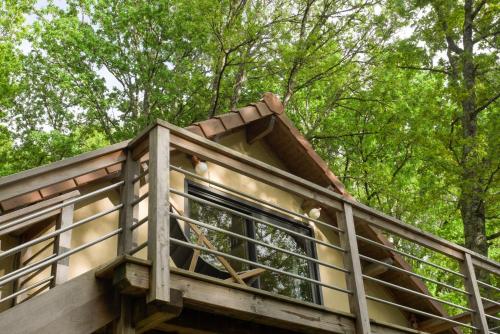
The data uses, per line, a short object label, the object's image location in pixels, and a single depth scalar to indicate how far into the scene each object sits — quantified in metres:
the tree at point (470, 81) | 10.72
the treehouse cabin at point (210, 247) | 3.94
